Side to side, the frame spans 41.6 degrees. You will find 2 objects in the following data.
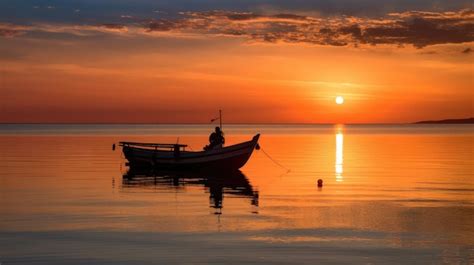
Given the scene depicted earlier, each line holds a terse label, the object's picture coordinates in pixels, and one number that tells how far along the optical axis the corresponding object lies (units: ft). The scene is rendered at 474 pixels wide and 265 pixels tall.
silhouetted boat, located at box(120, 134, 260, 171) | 152.56
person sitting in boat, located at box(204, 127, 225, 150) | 152.56
